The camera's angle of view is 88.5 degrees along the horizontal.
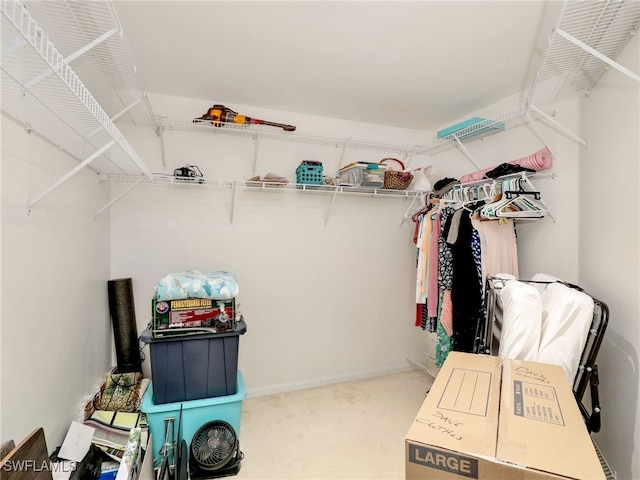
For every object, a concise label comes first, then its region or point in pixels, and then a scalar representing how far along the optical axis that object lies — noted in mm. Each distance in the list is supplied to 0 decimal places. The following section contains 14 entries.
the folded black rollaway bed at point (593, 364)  1357
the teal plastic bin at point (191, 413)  1833
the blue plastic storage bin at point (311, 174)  2562
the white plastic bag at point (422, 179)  2879
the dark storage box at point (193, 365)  1856
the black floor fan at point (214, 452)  1794
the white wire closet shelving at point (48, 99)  737
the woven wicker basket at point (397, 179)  2664
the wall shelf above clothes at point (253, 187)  2280
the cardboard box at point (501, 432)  808
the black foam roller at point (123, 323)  2320
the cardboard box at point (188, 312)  1840
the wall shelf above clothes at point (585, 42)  1308
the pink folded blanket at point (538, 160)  2100
